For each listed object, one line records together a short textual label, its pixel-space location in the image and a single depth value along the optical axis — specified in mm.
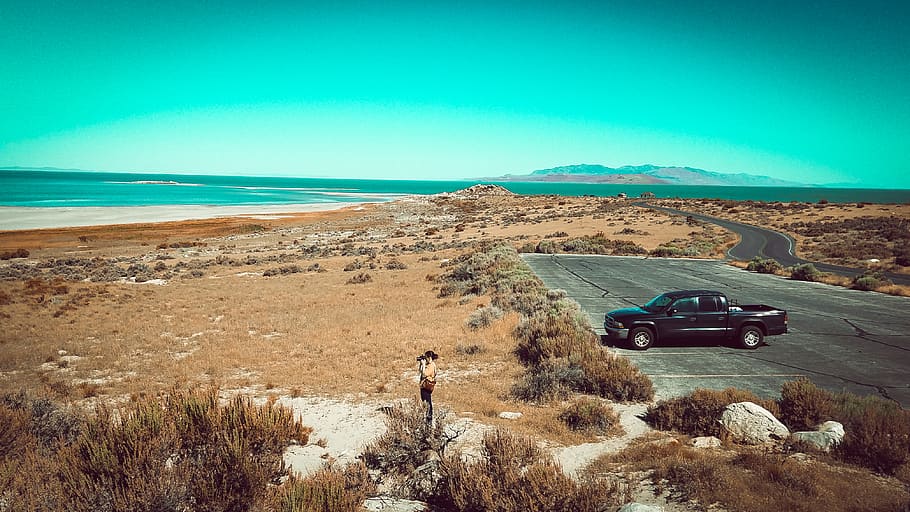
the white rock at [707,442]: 7727
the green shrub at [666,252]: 38031
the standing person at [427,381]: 8959
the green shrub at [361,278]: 27797
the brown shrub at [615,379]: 10336
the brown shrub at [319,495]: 5047
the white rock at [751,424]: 7758
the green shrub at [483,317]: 17188
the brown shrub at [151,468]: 5098
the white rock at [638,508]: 5027
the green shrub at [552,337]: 12625
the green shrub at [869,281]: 23453
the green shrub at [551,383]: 10625
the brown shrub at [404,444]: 7441
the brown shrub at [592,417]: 8789
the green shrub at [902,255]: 31655
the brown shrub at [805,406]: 8242
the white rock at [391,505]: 6168
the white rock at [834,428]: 7415
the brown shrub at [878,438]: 6500
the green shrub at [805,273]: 26638
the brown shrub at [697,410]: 8438
